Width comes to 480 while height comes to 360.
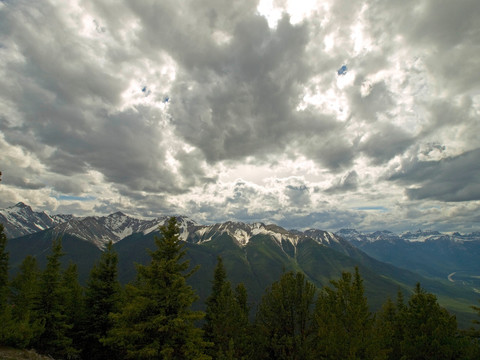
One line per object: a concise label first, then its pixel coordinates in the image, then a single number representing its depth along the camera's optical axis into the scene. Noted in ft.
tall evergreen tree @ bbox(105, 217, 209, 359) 52.60
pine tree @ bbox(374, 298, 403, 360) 61.57
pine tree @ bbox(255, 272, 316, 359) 77.82
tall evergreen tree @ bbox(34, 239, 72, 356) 85.76
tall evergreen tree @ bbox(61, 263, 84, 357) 94.73
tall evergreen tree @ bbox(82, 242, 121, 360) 94.07
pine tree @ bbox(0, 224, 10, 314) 116.06
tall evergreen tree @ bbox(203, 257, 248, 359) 81.82
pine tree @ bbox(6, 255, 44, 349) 70.10
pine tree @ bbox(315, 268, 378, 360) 57.67
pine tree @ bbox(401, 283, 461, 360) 65.72
